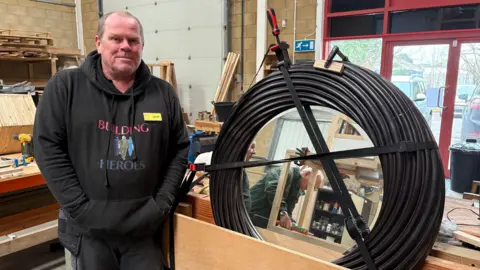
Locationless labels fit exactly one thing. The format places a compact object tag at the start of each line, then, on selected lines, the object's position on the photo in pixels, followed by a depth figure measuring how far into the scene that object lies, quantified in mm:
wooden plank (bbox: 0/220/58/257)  2232
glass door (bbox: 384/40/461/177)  4766
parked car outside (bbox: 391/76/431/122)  4988
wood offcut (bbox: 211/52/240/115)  5539
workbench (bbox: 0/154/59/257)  2143
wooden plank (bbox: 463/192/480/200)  1655
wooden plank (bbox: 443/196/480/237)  1576
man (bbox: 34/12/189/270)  1264
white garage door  5734
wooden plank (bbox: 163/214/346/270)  989
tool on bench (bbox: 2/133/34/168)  2457
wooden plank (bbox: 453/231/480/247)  1114
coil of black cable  928
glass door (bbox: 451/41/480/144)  4562
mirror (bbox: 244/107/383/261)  1371
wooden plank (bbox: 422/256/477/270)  958
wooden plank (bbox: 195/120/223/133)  4754
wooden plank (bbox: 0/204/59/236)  2490
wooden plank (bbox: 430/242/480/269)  1022
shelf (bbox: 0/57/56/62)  5807
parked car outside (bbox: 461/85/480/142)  4664
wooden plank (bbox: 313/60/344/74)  1090
